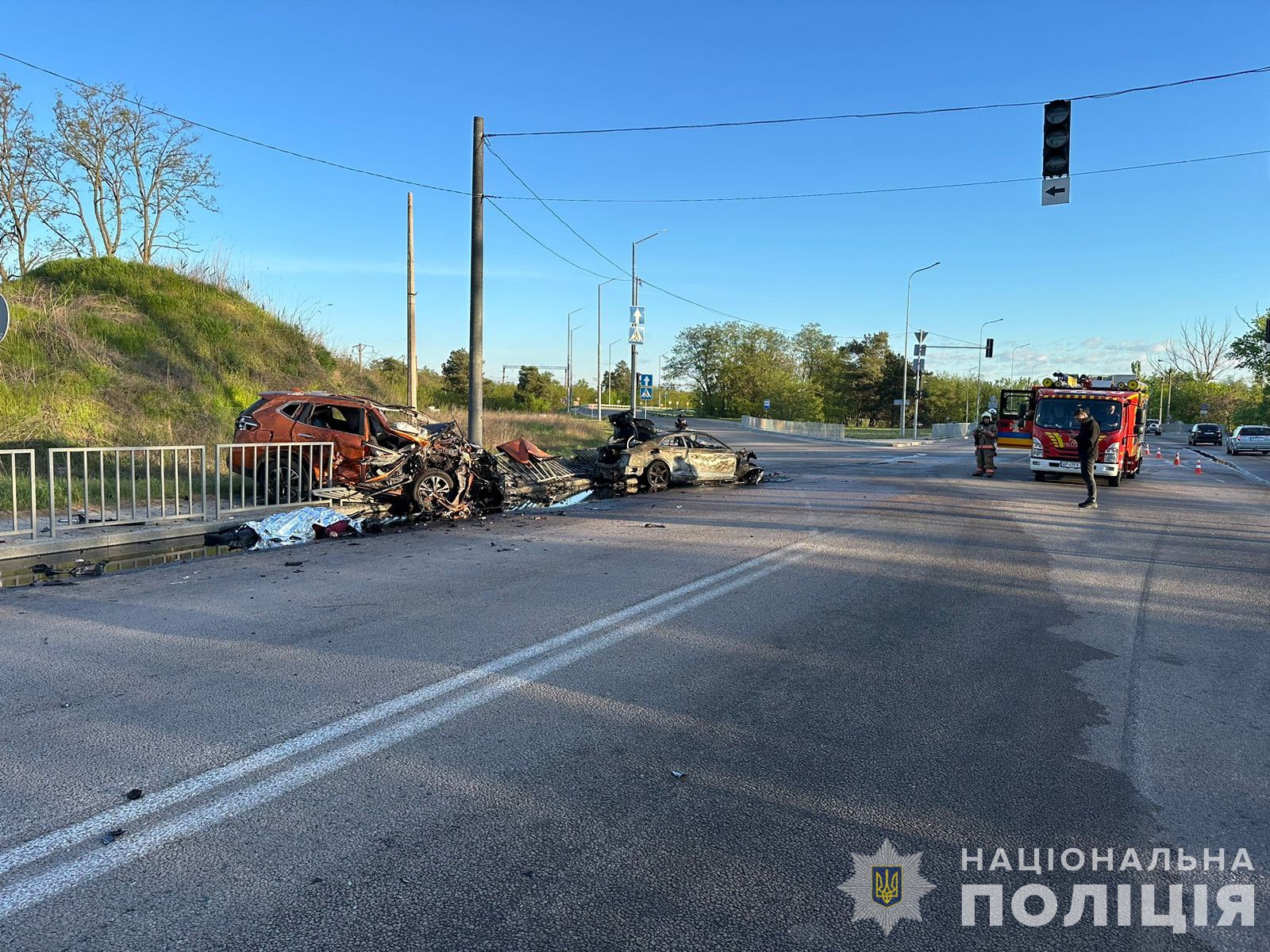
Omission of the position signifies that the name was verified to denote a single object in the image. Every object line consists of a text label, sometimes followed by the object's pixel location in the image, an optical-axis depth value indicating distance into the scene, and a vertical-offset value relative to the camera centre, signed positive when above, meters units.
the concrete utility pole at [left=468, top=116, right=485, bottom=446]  16.39 +2.30
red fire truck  19.59 +0.03
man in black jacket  15.05 -0.40
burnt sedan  16.33 -0.91
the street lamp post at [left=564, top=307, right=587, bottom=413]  65.44 +3.86
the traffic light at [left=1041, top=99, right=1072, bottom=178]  12.44 +4.26
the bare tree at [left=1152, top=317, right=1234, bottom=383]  100.12 +7.07
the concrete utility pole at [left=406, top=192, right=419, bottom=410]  22.12 +2.75
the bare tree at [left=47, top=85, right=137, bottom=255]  26.66 +8.31
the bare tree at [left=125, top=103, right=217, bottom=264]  28.20 +8.00
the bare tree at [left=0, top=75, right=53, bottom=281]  24.84 +6.94
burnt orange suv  13.38 -0.23
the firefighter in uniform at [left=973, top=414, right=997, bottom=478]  22.25 -0.63
